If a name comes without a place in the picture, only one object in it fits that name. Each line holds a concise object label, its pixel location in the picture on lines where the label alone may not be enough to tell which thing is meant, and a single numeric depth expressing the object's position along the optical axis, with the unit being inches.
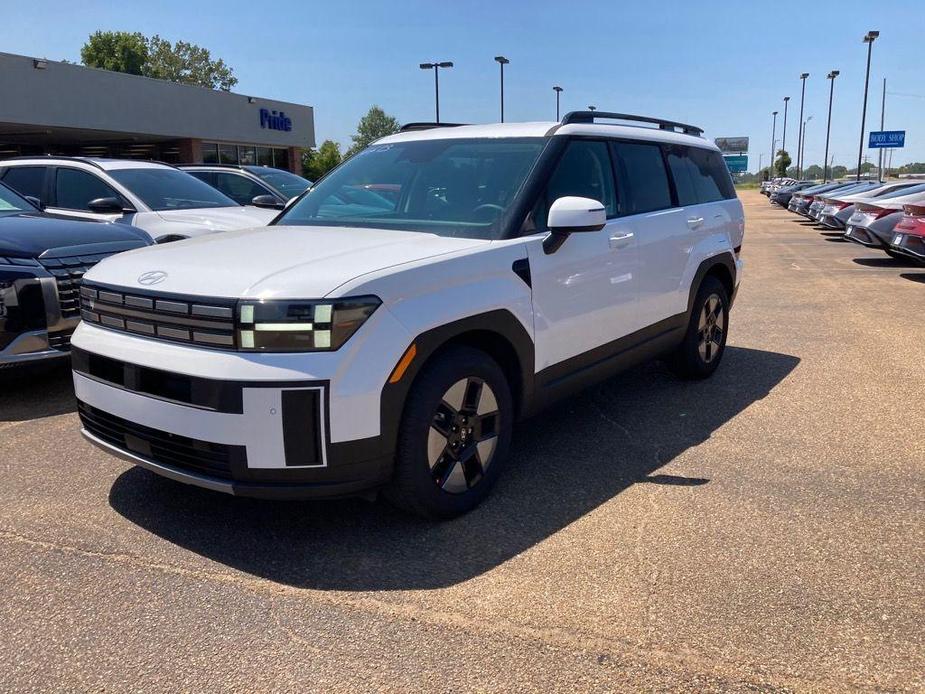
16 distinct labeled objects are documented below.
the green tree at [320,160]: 1946.4
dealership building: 1019.3
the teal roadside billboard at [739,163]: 3914.9
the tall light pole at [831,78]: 2534.4
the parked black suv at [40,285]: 202.4
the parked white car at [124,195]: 323.9
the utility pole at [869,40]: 1934.1
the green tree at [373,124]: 5068.9
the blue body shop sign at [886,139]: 2214.6
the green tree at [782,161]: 4402.1
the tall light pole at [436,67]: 1610.5
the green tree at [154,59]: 3388.3
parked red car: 482.9
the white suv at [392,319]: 119.1
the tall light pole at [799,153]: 3379.4
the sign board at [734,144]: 4686.5
